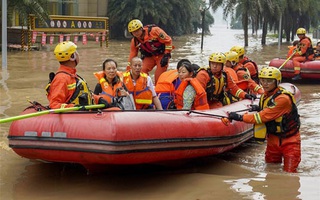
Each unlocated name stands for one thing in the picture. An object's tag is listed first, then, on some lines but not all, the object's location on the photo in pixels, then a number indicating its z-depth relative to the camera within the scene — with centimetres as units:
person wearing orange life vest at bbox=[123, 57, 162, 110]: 723
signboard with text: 2462
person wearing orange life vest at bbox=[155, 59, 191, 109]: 770
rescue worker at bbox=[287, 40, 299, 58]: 1568
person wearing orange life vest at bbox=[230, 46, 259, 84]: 1009
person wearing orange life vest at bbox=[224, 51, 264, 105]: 911
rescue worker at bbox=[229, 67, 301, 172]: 666
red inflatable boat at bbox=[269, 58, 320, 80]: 1538
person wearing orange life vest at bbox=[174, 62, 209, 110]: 727
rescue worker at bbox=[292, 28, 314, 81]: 1535
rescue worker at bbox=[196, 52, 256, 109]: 780
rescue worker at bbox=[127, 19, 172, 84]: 999
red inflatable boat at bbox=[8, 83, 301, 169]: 572
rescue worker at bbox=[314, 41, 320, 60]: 1615
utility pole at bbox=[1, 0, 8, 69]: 1686
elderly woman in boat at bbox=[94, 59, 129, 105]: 688
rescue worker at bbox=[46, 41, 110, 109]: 623
